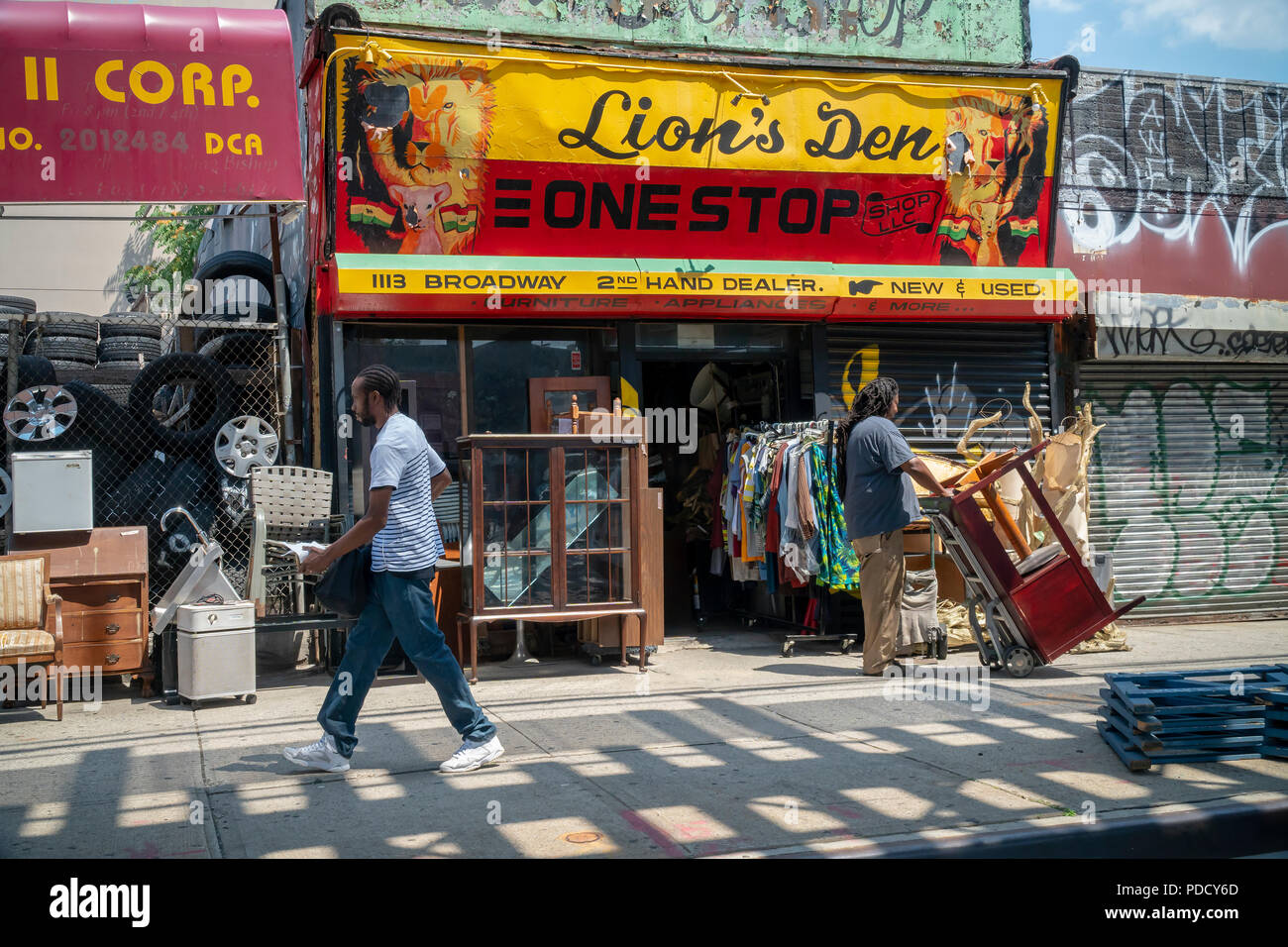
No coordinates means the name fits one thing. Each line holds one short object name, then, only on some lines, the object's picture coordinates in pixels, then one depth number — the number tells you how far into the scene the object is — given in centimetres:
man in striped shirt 557
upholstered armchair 736
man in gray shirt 826
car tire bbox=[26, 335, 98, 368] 1163
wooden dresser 802
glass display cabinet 867
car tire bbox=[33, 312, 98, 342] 1172
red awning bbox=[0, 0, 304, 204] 905
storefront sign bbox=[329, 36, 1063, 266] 966
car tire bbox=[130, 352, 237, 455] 977
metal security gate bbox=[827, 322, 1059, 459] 1091
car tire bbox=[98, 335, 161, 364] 1227
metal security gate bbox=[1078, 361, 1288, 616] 1165
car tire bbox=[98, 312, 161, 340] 1191
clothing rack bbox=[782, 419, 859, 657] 939
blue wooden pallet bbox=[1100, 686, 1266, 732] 567
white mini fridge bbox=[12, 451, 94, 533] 822
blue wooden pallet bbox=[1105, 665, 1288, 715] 576
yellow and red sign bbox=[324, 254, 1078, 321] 939
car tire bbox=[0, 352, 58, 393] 952
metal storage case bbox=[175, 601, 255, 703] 771
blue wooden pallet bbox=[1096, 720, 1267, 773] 559
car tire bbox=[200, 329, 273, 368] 1020
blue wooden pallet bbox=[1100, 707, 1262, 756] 566
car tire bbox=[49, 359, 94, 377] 1176
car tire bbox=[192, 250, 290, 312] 1134
